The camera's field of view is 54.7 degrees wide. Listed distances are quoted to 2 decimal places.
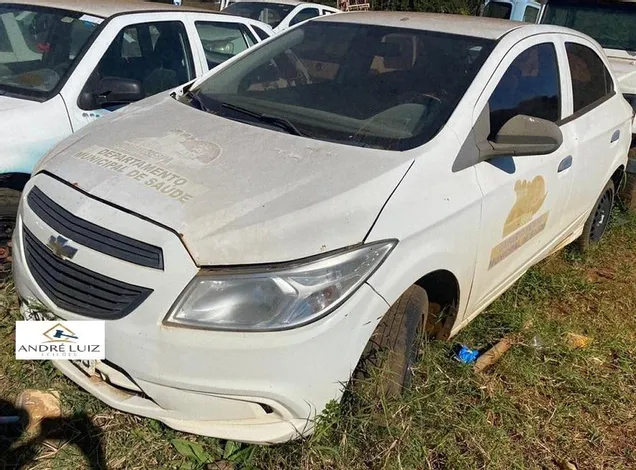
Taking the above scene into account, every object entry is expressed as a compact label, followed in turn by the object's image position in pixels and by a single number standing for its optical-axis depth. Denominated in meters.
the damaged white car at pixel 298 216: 2.08
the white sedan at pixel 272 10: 10.27
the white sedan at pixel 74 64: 3.37
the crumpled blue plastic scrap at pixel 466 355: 3.14
